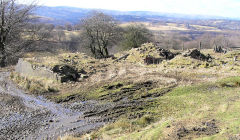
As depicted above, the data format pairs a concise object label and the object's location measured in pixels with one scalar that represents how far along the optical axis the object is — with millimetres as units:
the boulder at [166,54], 25984
